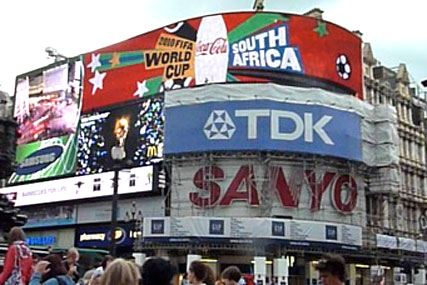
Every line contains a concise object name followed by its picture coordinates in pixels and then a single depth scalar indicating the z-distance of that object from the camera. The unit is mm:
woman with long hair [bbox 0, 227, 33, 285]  8375
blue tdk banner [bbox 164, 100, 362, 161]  39938
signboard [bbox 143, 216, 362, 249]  37469
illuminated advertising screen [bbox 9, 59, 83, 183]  50031
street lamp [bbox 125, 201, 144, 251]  40322
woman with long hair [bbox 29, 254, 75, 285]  6820
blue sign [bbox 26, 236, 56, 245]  48719
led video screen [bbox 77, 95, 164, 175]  42719
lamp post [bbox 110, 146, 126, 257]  18344
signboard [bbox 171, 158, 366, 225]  39562
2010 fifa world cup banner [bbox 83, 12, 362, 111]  42094
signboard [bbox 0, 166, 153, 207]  42219
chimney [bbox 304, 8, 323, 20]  48469
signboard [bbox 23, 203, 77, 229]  47531
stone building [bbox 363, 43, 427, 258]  45156
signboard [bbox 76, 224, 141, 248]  42250
